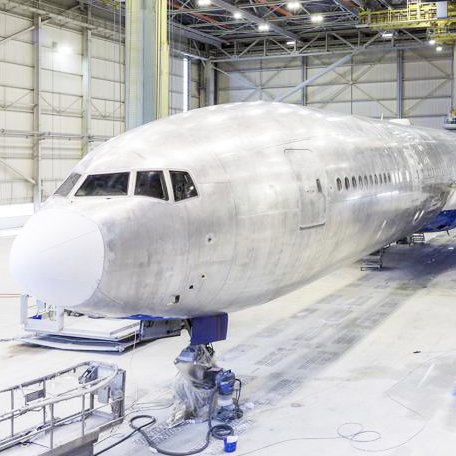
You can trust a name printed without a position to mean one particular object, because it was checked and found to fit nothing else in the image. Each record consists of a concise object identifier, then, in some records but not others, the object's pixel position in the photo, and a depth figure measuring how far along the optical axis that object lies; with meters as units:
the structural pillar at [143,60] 16.23
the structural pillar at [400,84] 46.62
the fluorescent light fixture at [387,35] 42.46
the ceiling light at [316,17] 37.96
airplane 7.55
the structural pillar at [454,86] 41.32
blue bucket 8.80
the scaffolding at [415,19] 35.47
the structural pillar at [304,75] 49.61
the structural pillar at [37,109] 35.72
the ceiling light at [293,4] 36.81
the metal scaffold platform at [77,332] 13.71
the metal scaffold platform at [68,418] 7.77
